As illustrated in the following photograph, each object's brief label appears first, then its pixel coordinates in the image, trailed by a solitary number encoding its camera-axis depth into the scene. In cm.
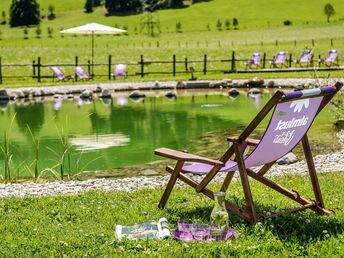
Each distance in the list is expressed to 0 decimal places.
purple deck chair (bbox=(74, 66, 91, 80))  2738
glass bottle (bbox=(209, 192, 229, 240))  501
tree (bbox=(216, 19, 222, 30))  8816
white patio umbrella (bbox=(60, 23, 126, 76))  2925
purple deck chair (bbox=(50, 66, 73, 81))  2697
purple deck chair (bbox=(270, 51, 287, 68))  3047
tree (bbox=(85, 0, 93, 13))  11932
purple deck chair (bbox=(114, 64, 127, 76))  2827
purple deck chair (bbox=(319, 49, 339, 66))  2911
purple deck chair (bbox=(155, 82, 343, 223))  522
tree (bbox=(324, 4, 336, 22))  8650
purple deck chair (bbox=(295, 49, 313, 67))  2970
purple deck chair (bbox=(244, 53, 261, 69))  3009
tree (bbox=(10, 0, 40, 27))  10469
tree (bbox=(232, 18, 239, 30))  8888
